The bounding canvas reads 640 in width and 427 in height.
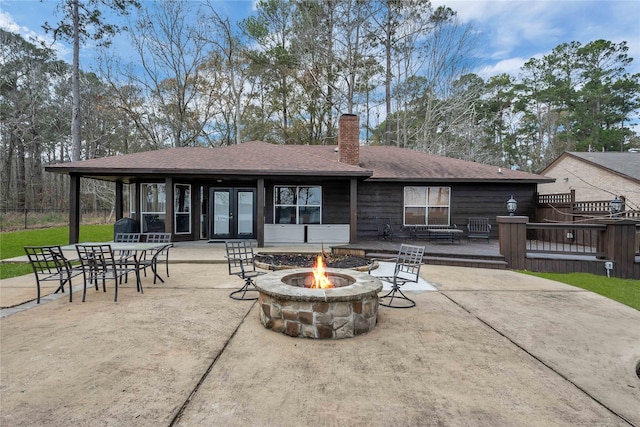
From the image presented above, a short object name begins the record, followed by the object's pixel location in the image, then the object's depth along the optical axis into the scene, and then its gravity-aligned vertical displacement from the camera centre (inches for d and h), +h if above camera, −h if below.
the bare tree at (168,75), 720.3 +333.1
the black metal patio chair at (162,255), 222.1 -36.7
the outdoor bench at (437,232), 400.2 -25.4
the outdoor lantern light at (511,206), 378.3 +8.7
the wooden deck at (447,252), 307.0 -40.3
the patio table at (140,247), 206.5 -23.8
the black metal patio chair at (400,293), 184.5 -49.8
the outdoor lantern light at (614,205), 282.8 +7.4
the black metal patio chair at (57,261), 180.4 -28.0
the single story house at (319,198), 422.3 +20.6
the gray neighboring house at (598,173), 543.5 +75.7
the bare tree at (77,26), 541.0 +339.7
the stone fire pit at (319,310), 133.3 -42.3
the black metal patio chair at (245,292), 195.9 -51.4
